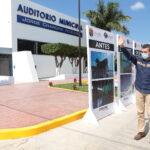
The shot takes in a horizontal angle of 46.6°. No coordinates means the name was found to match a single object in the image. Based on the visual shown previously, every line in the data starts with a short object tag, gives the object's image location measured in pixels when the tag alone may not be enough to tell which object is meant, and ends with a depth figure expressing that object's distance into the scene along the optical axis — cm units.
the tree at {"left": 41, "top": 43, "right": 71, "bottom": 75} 1885
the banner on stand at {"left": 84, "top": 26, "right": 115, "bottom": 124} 490
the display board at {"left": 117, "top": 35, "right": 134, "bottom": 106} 658
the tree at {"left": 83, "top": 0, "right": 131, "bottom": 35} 2502
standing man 366
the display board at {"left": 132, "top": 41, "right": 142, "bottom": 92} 785
